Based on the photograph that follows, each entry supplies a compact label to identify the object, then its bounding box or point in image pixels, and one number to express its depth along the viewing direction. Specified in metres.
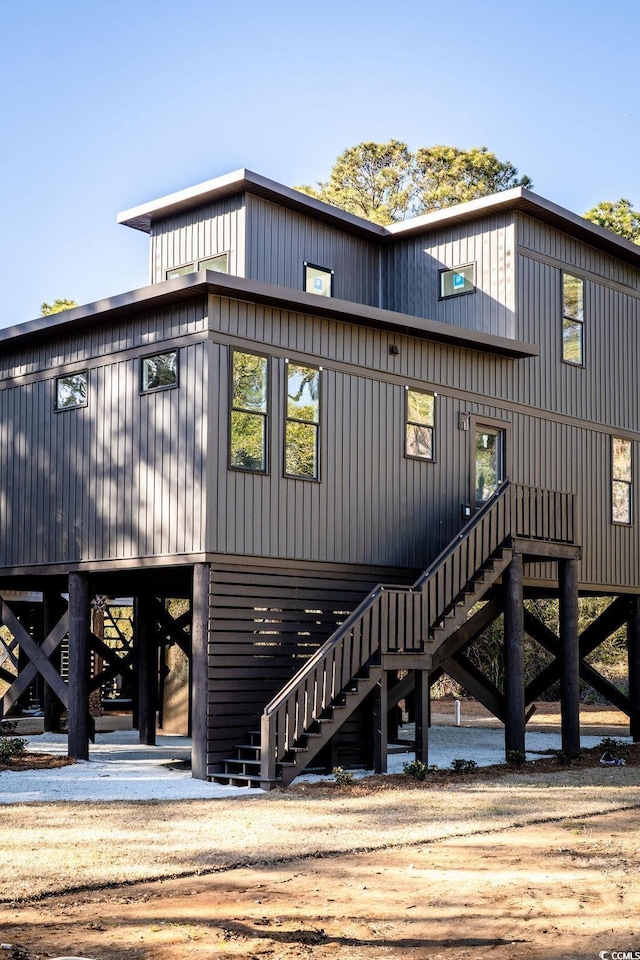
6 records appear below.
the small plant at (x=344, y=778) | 14.68
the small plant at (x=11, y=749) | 16.59
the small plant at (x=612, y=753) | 18.22
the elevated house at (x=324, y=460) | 15.85
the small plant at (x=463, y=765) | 16.22
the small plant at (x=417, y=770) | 15.29
